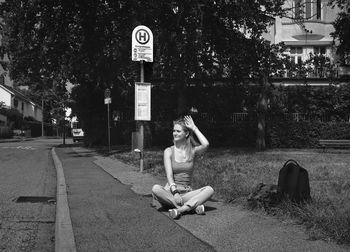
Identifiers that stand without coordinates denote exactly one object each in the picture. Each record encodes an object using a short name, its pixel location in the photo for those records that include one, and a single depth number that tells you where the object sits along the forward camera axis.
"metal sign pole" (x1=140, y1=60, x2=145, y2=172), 12.96
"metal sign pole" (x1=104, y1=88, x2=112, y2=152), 22.50
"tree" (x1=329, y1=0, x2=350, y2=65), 25.14
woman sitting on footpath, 6.76
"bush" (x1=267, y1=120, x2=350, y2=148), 25.53
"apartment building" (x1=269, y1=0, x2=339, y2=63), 34.69
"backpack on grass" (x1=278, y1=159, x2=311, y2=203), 6.62
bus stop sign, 12.50
